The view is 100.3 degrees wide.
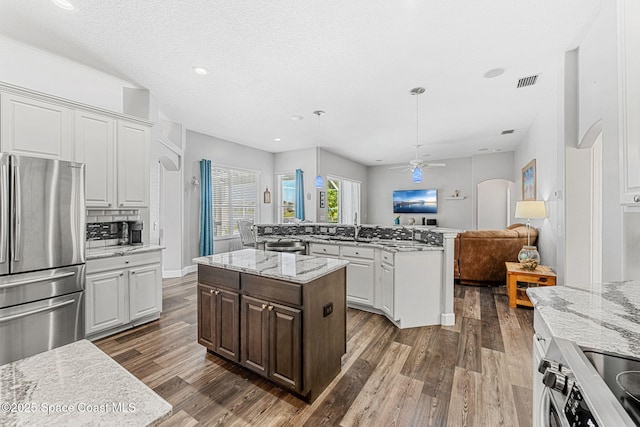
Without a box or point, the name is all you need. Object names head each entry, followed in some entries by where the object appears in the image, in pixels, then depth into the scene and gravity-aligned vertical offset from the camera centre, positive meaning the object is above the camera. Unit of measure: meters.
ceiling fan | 4.48 +0.82
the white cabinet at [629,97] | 1.38 +0.63
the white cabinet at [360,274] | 3.45 -0.82
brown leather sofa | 4.54 -0.69
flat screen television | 8.58 +0.39
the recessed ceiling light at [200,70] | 3.00 +1.63
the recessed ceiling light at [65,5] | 2.07 +1.63
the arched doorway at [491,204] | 7.87 +0.26
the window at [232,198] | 5.95 +0.34
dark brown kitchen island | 1.88 -0.81
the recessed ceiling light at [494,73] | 3.07 +1.65
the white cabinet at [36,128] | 2.47 +0.82
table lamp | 3.65 -0.04
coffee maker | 3.48 -0.28
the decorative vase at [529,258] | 3.64 -0.63
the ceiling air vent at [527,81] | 3.24 +1.65
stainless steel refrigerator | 2.10 -0.37
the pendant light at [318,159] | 4.42 +1.36
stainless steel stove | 0.60 -0.45
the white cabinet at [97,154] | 2.93 +0.65
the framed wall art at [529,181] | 4.92 +0.64
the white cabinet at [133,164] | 3.26 +0.60
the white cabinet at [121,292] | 2.70 -0.89
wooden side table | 3.44 -0.88
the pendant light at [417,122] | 3.58 +1.64
